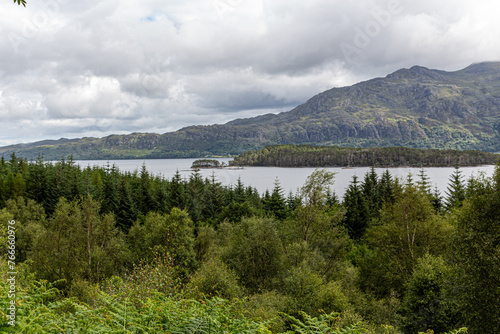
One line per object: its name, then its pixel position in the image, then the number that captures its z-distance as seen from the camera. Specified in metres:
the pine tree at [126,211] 69.75
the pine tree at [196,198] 74.38
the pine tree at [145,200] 75.75
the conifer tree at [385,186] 72.72
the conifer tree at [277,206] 75.19
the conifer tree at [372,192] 71.38
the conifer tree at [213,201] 90.06
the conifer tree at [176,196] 77.19
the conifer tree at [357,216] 64.69
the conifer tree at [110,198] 70.88
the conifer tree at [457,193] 68.50
